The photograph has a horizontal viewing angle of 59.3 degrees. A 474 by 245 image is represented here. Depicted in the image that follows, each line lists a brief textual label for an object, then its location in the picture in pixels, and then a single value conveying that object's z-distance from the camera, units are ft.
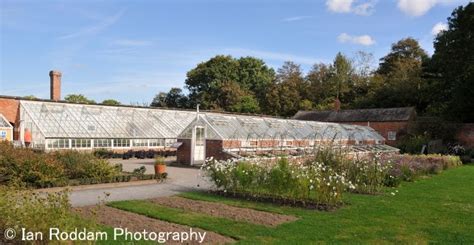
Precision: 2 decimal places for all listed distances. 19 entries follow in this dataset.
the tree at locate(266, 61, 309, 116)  178.09
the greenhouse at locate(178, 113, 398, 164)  73.20
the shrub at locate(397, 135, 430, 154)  109.09
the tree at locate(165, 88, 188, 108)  216.54
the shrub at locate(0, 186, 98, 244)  17.46
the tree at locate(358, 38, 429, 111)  155.94
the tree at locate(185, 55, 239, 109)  194.18
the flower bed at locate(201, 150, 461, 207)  33.40
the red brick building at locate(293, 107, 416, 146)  134.10
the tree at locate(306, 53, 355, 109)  186.60
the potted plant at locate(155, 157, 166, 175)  50.37
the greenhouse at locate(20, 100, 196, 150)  82.53
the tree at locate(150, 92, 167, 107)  222.85
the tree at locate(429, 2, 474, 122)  109.29
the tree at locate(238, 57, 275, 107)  201.16
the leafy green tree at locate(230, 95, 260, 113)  175.73
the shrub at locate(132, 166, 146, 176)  49.16
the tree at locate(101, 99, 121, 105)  190.39
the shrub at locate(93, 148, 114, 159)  83.22
